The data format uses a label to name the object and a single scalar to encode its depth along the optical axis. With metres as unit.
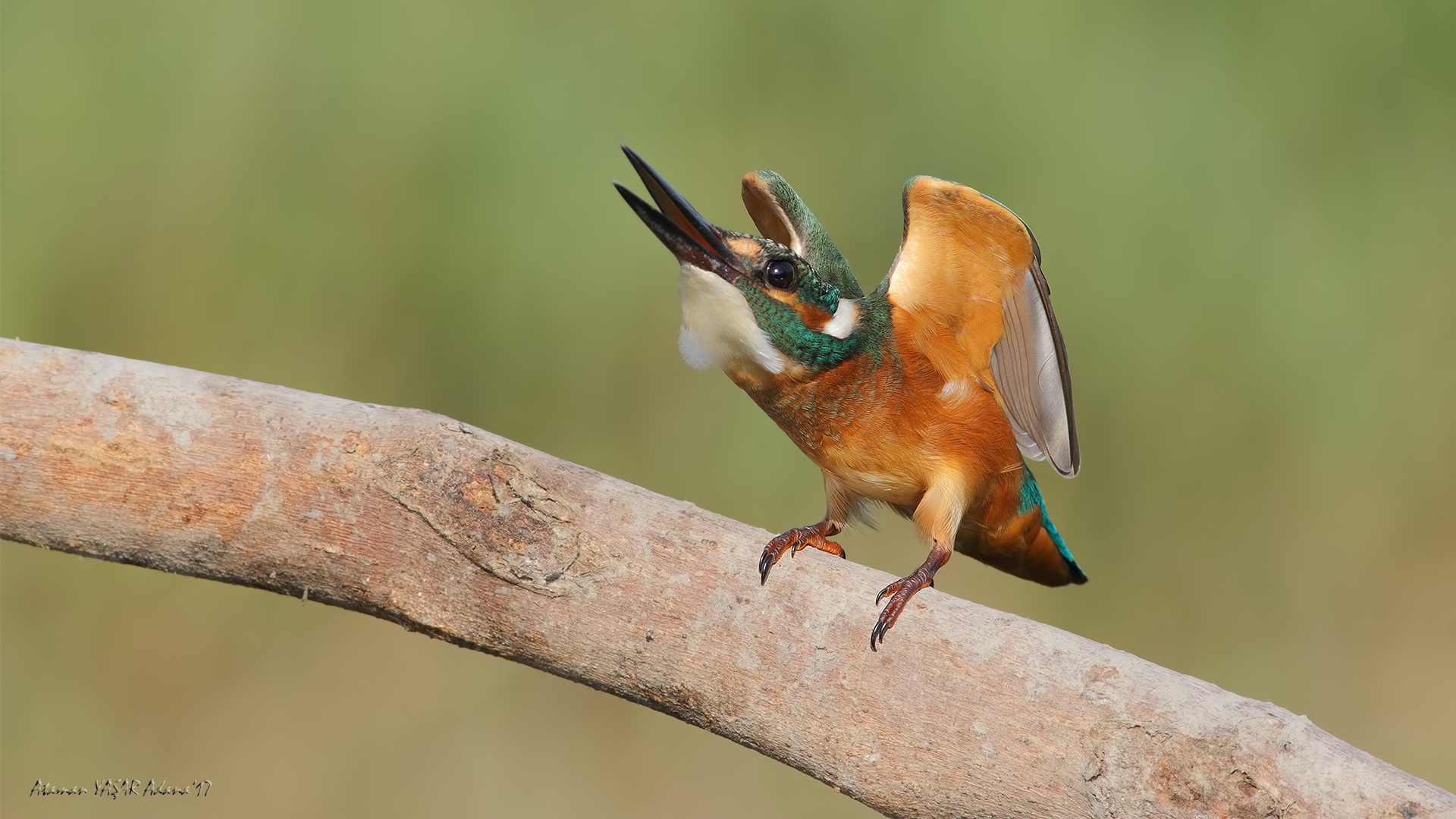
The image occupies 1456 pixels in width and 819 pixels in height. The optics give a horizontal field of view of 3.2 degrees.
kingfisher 5.65
